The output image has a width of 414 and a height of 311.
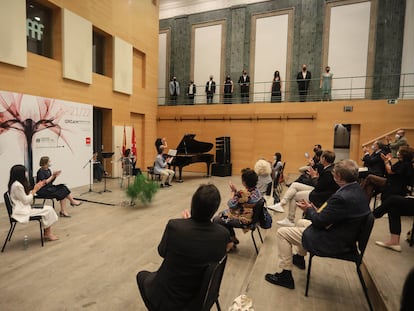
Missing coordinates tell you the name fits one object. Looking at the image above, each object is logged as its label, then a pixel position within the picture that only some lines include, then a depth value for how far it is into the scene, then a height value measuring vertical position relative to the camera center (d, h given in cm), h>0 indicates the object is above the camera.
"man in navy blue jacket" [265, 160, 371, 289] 209 -65
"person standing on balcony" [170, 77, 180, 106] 1236 +220
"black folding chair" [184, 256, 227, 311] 148 -89
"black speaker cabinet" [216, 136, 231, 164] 1038 -58
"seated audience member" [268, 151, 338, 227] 327 -72
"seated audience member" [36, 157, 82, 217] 434 -100
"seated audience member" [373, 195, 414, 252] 295 -83
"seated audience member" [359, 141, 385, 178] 477 -47
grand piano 838 -65
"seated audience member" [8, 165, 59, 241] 323 -81
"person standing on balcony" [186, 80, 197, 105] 1201 +211
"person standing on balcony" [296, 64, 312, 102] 1032 +229
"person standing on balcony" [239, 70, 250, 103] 1123 +225
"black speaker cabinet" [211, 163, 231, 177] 1014 -133
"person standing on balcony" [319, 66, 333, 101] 995 +207
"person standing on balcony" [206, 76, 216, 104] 1163 +212
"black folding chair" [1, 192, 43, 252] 320 -99
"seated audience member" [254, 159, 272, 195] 418 -63
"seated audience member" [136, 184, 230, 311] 152 -70
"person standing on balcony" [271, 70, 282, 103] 1053 +203
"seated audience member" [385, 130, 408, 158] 611 -8
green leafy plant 544 -118
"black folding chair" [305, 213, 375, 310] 210 -89
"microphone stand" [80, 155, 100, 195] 727 -93
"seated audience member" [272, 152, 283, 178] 575 -67
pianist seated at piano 757 -93
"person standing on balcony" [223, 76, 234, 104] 1149 +204
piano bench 782 -131
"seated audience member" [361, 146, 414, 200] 327 -46
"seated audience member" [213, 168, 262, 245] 305 -79
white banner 567 -8
